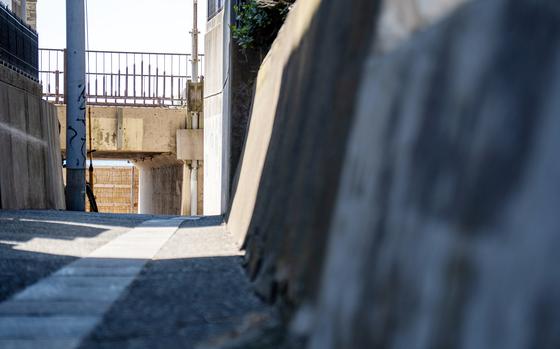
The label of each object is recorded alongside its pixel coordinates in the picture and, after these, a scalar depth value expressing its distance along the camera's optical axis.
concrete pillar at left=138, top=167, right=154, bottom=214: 33.41
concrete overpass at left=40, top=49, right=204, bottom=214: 25.91
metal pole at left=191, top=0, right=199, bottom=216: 25.41
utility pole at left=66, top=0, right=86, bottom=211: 18.47
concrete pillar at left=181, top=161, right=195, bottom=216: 25.97
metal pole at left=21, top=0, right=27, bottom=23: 25.50
